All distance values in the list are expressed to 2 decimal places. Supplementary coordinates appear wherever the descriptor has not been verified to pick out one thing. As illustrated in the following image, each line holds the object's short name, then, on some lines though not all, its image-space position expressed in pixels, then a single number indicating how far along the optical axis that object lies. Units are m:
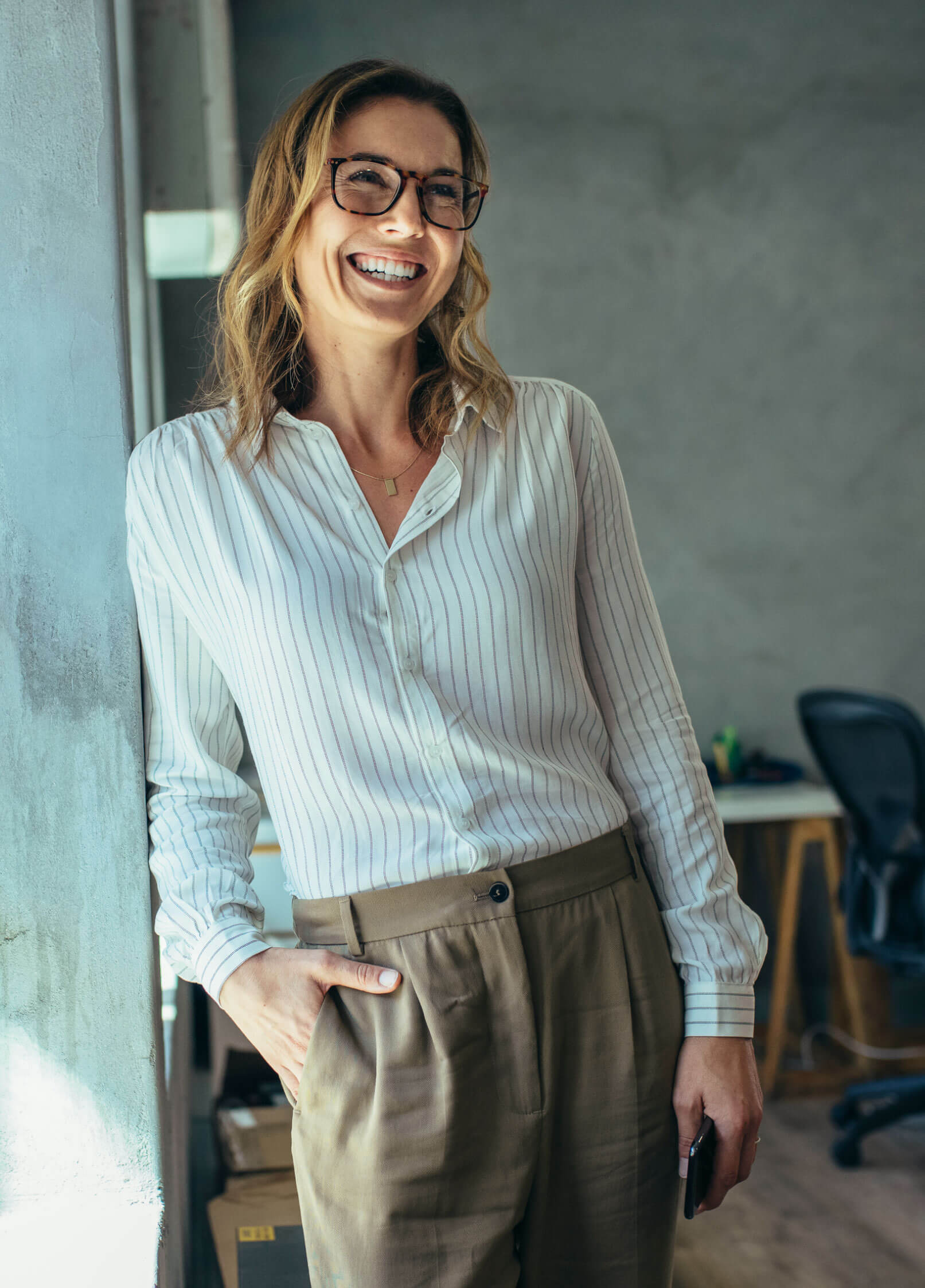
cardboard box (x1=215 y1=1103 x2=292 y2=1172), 1.97
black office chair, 2.98
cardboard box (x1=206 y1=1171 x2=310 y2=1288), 1.44
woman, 0.98
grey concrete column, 1.10
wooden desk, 3.49
